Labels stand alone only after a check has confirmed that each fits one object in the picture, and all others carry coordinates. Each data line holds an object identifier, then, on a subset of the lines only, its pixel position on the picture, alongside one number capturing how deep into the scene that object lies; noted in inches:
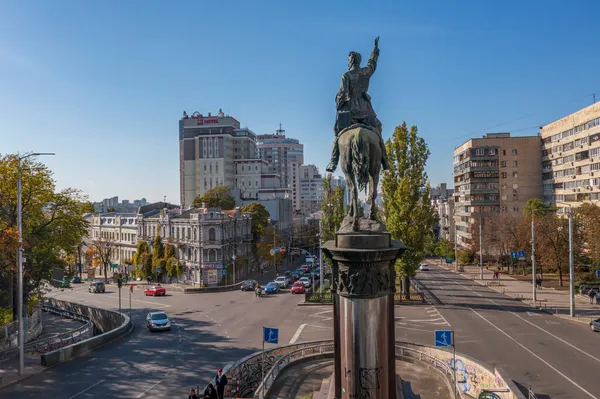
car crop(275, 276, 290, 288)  1999.3
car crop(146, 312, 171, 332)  1192.7
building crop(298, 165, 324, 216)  6927.2
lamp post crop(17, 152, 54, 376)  808.3
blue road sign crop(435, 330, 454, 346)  644.7
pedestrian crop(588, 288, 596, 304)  1530.9
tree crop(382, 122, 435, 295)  1560.0
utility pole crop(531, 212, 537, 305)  1524.1
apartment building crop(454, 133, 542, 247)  2920.8
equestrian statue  442.9
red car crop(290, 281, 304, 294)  1831.9
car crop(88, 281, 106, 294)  2091.5
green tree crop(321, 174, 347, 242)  1840.6
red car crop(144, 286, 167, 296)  1926.7
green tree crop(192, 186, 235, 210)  3179.1
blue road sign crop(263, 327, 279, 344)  677.9
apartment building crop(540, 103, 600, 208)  2244.1
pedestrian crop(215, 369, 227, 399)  612.4
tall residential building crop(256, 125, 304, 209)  7608.3
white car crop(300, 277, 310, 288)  1958.7
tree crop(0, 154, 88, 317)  1115.3
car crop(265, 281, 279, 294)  1855.3
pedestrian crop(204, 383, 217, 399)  592.6
